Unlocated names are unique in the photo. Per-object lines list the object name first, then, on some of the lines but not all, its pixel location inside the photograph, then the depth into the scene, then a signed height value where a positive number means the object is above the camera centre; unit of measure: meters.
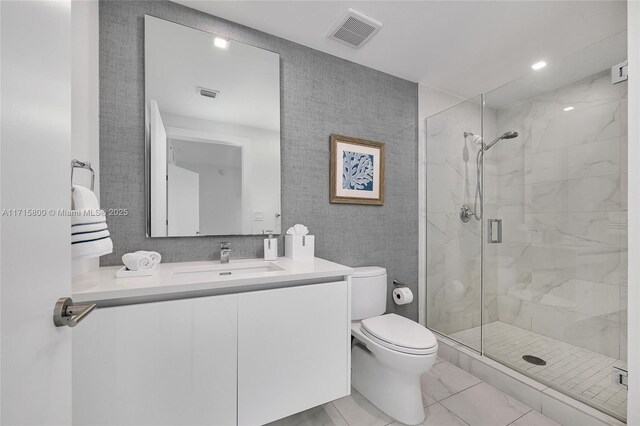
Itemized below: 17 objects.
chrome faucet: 1.58 -0.24
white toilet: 1.45 -0.77
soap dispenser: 1.67 -0.23
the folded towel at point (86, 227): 0.96 -0.05
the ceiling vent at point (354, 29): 1.65 +1.15
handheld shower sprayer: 2.14 +0.32
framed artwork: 2.02 +0.30
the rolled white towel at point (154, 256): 1.24 -0.21
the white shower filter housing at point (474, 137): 2.17 +0.59
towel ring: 1.04 +0.18
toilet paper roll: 2.09 -0.64
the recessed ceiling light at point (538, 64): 2.05 +1.10
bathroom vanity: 0.97 -0.54
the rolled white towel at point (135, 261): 1.18 -0.21
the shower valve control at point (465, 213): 2.21 -0.01
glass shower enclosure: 1.57 -0.09
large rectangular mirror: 1.51 +0.46
